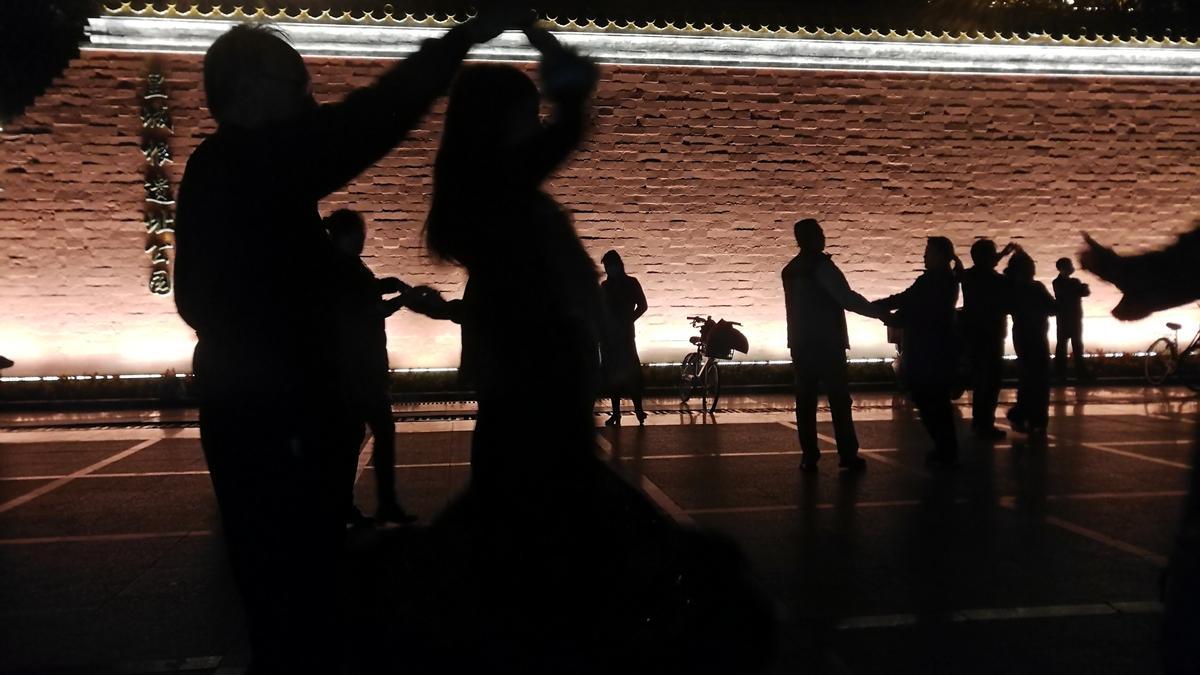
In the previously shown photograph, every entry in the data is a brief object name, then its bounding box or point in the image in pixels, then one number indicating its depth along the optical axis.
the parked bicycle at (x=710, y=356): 13.03
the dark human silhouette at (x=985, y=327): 10.00
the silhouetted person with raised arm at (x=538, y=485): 2.00
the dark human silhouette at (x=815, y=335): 7.90
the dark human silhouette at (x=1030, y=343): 10.32
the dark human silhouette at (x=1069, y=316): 13.42
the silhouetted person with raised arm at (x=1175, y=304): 2.32
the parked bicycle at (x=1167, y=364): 15.31
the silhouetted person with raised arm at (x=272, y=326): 1.89
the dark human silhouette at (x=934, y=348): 8.43
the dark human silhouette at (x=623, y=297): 10.75
